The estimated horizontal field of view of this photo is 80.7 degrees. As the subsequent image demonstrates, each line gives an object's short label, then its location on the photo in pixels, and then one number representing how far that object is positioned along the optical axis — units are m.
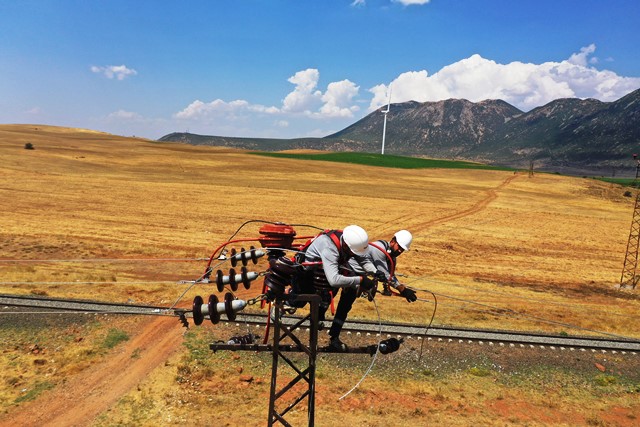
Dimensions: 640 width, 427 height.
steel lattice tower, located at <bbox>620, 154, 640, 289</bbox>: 23.32
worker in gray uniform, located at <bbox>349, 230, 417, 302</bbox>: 7.44
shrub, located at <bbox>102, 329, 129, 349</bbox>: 13.71
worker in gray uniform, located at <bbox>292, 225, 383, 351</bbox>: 6.78
